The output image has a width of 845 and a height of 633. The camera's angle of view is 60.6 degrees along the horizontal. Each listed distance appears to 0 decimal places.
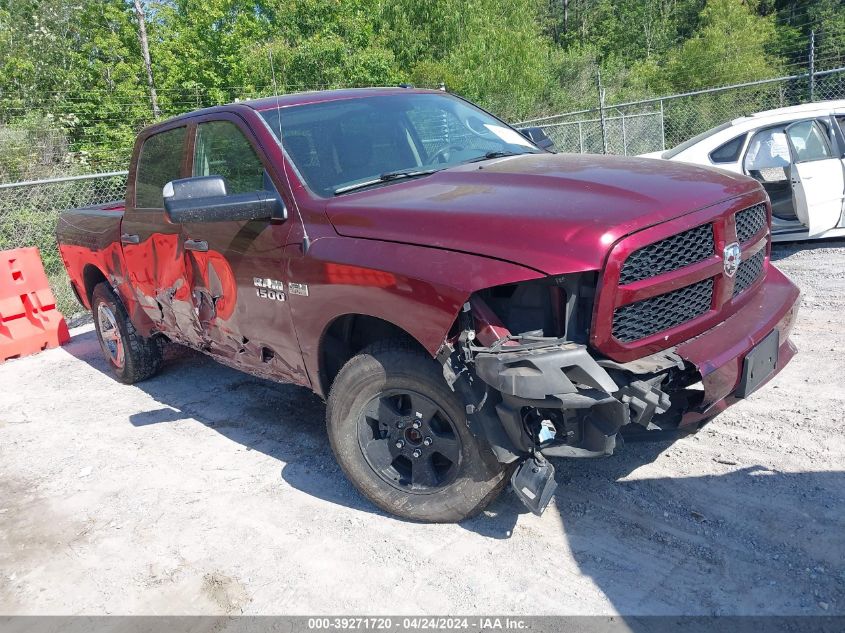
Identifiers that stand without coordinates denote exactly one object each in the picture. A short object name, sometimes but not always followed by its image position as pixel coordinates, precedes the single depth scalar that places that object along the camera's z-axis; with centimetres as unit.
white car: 734
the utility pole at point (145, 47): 1737
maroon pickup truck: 283
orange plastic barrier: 782
